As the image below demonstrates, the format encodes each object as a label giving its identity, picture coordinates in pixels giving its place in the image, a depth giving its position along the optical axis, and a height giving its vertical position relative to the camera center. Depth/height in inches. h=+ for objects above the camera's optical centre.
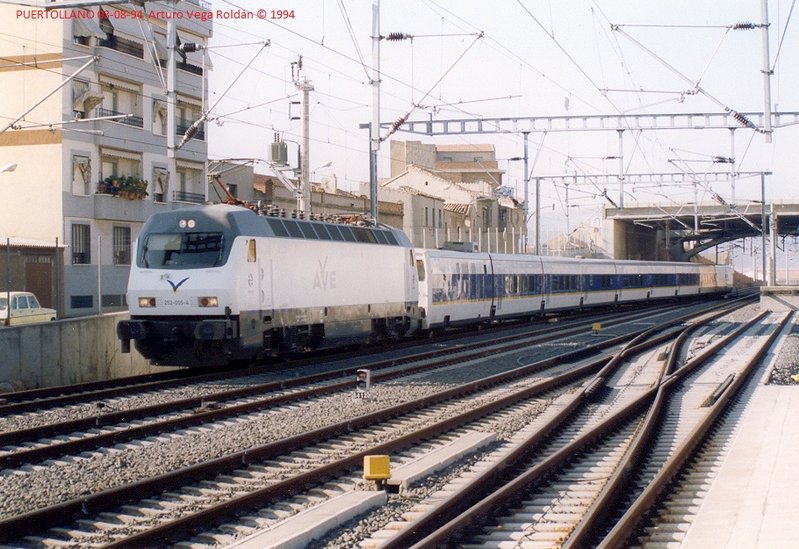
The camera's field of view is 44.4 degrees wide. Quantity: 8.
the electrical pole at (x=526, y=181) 1775.3 +193.8
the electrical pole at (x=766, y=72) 853.3 +190.5
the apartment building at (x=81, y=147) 1408.7 +217.4
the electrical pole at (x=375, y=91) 1138.7 +230.7
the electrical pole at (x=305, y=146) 1207.9 +183.5
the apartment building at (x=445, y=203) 2566.4 +249.2
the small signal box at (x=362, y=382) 603.8 -58.1
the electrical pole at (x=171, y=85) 936.9 +195.9
